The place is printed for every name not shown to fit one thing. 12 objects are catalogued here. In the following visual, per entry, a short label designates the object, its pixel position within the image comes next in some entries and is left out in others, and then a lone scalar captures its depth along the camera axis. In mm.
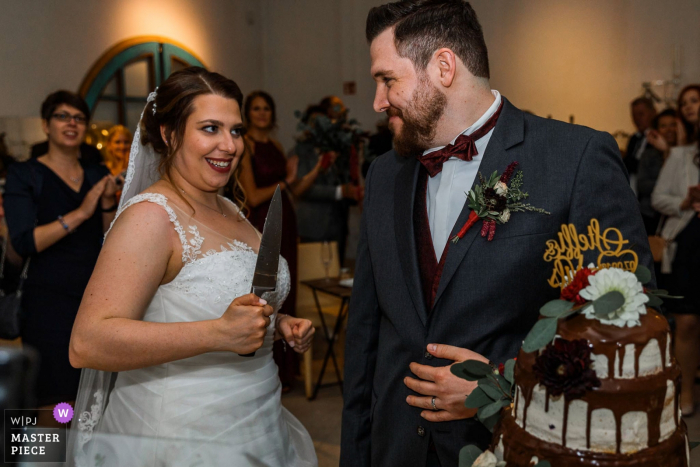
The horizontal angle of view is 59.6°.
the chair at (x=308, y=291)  4848
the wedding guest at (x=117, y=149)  4135
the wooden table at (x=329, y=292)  3979
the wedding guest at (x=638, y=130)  5355
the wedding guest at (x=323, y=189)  4887
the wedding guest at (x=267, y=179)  4160
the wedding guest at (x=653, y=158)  4781
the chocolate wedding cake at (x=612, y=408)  840
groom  1320
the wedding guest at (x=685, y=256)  3746
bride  1480
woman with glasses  2895
